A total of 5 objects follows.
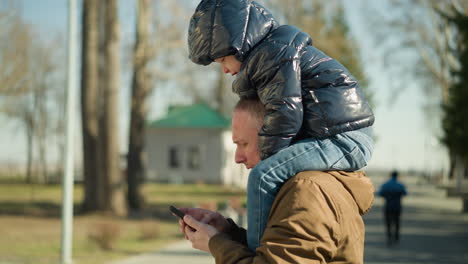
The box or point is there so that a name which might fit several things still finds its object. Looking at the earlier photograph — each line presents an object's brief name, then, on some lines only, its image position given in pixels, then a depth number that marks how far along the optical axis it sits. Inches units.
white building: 1897.1
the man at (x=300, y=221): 76.2
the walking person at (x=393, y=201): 633.0
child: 82.8
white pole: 448.8
